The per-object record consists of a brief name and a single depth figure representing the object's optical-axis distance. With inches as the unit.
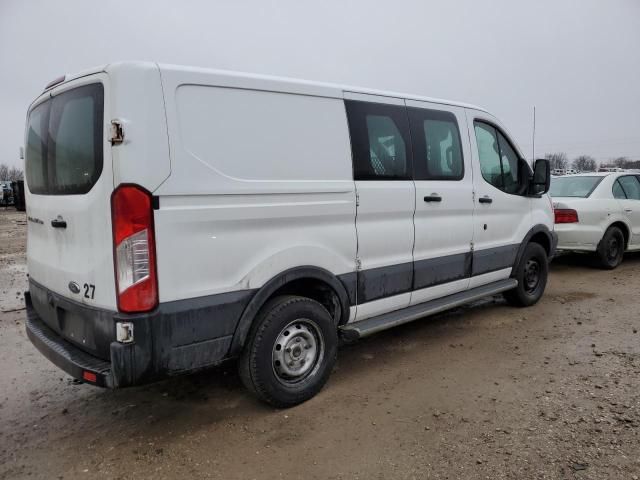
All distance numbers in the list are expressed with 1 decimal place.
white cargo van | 106.2
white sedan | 309.0
